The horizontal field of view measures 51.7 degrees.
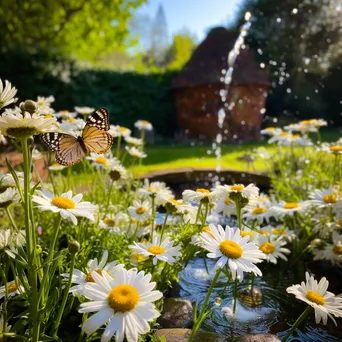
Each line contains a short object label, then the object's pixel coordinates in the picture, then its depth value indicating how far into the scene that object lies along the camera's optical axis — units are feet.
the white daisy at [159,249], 1.19
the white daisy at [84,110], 2.12
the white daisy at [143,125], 2.87
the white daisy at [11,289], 1.11
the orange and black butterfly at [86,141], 1.27
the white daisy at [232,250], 0.99
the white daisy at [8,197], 1.20
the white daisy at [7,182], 1.27
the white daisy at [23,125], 0.92
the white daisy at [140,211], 1.73
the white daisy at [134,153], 2.13
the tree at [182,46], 105.40
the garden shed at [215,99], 29.77
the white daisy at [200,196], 1.34
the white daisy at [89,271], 1.09
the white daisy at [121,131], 2.14
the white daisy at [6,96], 1.04
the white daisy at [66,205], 0.93
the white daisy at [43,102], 1.79
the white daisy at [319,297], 1.07
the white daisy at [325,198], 1.78
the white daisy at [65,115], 2.07
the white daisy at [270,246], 1.71
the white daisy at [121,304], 0.77
